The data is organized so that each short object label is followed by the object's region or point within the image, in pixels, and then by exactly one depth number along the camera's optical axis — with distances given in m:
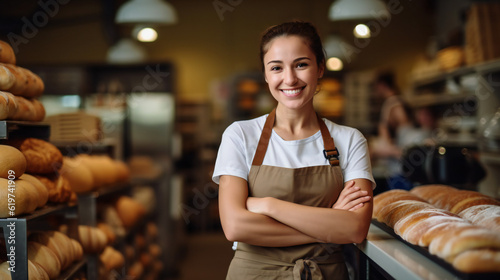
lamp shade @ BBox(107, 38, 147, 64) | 6.52
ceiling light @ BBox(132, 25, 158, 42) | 4.34
